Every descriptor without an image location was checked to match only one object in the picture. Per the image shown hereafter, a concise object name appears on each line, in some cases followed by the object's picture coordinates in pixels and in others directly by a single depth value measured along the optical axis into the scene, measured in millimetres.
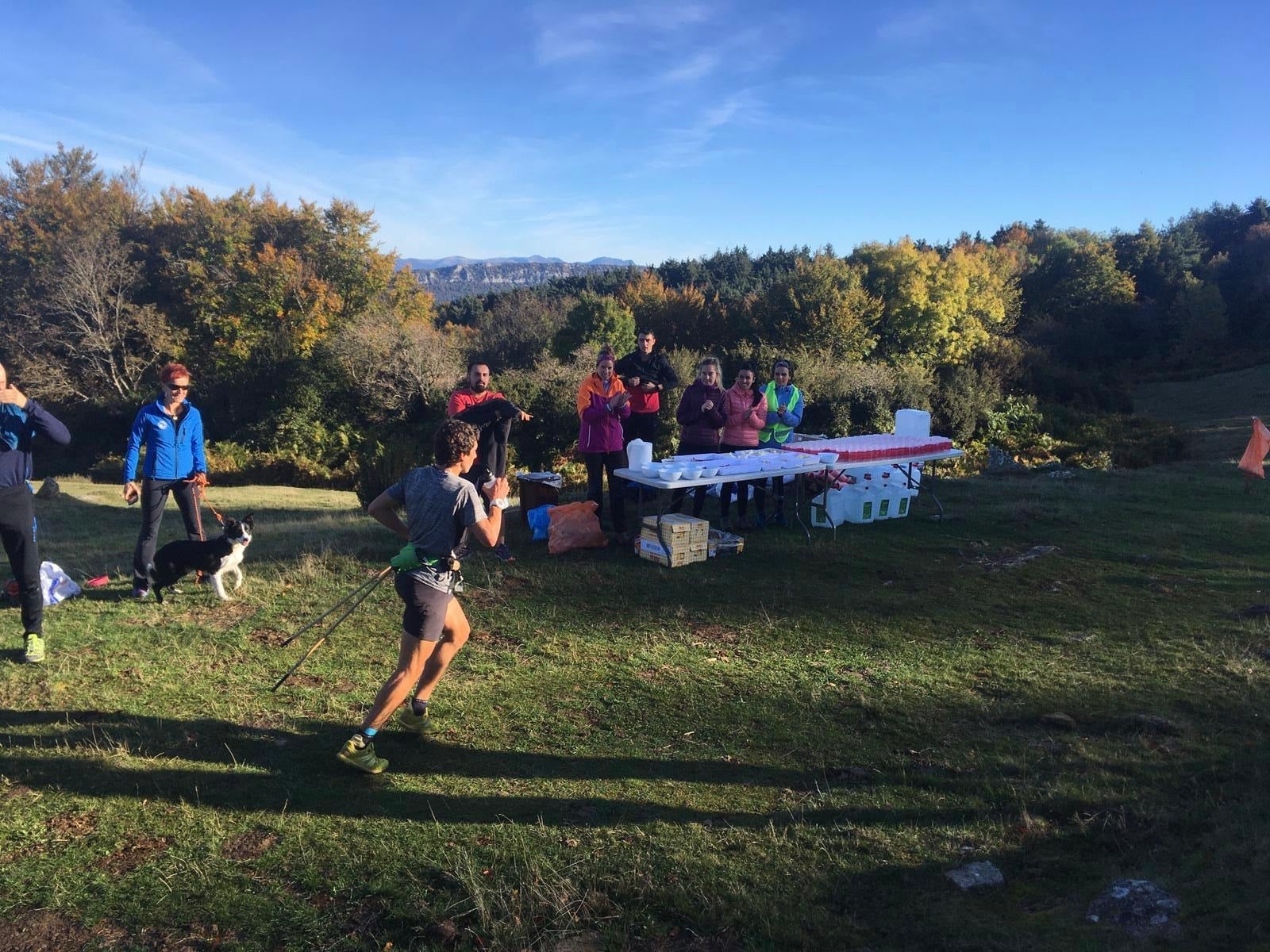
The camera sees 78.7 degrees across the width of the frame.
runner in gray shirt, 3693
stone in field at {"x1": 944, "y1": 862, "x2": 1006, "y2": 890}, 3037
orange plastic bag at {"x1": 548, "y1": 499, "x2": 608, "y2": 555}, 7766
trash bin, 8578
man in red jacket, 7242
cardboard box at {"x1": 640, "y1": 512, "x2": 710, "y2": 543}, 7230
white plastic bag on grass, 6035
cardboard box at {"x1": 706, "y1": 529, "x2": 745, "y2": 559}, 7703
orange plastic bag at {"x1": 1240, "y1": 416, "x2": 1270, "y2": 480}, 11086
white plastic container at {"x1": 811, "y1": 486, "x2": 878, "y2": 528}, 9000
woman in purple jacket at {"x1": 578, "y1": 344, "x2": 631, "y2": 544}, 7590
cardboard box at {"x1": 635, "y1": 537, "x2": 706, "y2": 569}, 7324
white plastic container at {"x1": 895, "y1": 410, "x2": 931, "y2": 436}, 10047
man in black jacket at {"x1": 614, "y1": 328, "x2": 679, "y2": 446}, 8094
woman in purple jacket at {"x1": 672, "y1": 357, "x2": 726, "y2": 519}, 8367
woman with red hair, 5961
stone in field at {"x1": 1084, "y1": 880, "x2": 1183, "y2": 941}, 2619
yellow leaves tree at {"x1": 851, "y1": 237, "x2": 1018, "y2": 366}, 39625
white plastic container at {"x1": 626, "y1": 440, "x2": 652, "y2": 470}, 7484
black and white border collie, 6086
